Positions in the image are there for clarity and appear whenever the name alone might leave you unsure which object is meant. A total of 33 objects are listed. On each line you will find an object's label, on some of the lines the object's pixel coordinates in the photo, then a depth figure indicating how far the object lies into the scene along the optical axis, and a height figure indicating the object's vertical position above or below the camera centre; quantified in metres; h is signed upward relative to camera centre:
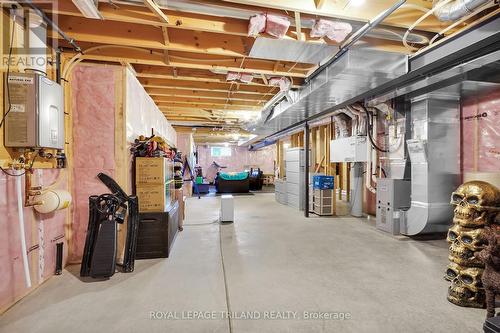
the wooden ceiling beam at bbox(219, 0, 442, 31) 1.92 +1.30
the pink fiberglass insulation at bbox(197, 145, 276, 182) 14.44 +0.32
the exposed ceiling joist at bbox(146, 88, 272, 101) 4.39 +1.35
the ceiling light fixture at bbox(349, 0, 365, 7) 1.89 +1.30
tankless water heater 1.97 +0.48
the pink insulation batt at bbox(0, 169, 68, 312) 1.89 -0.66
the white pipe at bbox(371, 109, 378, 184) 4.89 +0.25
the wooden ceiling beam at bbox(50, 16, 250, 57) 2.39 +1.38
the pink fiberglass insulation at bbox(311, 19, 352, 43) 2.13 +1.23
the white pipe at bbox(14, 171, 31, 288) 1.97 -0.51
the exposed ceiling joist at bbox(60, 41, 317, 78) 2.82 +1.32
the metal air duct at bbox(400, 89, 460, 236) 3.52 +0.06
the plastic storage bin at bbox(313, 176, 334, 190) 5.55 -0.42
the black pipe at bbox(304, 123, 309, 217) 5.38 -0.10
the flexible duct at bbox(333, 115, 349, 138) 5.72 +0.94
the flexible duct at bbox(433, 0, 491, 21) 1.72 +1.17
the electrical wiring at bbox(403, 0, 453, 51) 1.86 +1.22
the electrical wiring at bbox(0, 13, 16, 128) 1.95 +0.81
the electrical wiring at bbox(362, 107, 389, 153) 4.80 +0.72
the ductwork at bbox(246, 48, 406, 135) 2.54 +1.04
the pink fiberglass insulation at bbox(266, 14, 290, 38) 2.07 +1.23
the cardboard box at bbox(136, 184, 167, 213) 3.00 -0.40
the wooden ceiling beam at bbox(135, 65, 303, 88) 3.51 +1.37
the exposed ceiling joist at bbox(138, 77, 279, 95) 3.89 +1.36
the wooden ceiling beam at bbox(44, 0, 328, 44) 2.01 +1.33
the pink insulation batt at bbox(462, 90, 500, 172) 3.34 +0.45
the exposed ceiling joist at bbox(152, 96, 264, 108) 4.87 +1.36
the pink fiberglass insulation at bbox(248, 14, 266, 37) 2.07 +1.23
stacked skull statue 1.96 -0.63
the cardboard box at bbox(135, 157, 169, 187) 3.00 -0.05
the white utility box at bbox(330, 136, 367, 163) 5.05 +0.34
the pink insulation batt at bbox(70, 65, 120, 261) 2.80 +0.35
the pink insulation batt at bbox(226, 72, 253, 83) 3.42 +1.28
